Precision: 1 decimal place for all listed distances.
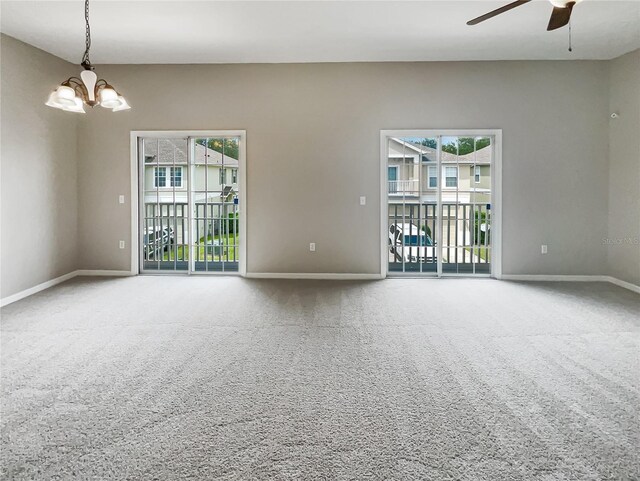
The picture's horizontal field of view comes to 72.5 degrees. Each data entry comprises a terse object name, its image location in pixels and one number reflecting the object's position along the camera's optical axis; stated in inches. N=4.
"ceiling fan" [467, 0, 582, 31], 106.2
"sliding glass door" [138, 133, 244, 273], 246.7
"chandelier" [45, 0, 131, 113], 127.6
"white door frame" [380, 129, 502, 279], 235.0
